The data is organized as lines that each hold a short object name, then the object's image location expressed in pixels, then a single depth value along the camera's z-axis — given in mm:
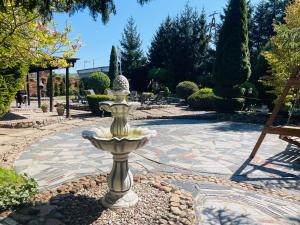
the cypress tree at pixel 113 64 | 29266
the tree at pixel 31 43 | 4345
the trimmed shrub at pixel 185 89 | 21453
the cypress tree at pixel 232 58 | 13672
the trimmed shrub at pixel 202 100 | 16688
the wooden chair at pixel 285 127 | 5496
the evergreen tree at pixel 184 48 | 28062
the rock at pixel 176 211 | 3410
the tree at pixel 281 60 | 10717
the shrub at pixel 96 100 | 13573
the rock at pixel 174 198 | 3758
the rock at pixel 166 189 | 4129
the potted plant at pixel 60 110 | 12609
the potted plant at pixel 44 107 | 13883
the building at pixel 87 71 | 38694
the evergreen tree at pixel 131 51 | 34406
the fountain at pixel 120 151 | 3504
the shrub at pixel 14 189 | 3479
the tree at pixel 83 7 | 2927
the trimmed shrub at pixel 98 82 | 23078
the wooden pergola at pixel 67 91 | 12512
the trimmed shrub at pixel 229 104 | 14258
